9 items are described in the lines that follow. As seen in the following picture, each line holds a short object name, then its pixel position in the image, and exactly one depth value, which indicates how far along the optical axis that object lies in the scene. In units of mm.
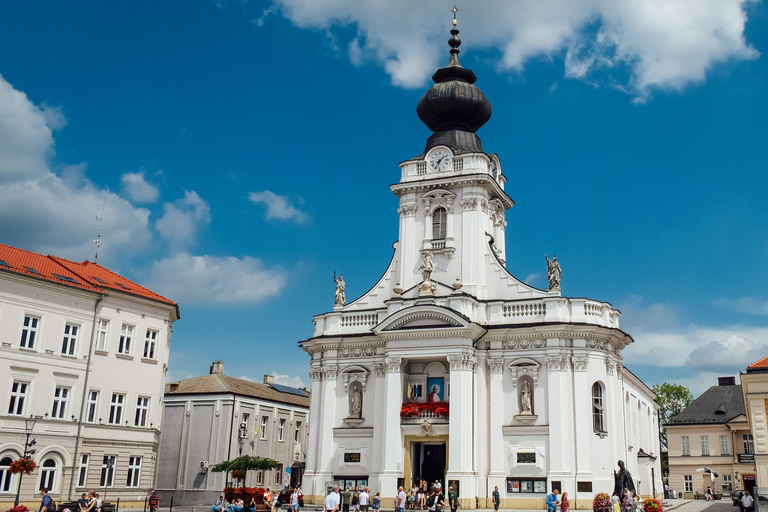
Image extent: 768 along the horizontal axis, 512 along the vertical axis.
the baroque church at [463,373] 35281
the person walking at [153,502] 33719
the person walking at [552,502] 28516
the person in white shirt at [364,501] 29969
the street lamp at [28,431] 30216
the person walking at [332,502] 23766
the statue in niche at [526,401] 36031
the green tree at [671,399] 80312
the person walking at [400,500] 31906
